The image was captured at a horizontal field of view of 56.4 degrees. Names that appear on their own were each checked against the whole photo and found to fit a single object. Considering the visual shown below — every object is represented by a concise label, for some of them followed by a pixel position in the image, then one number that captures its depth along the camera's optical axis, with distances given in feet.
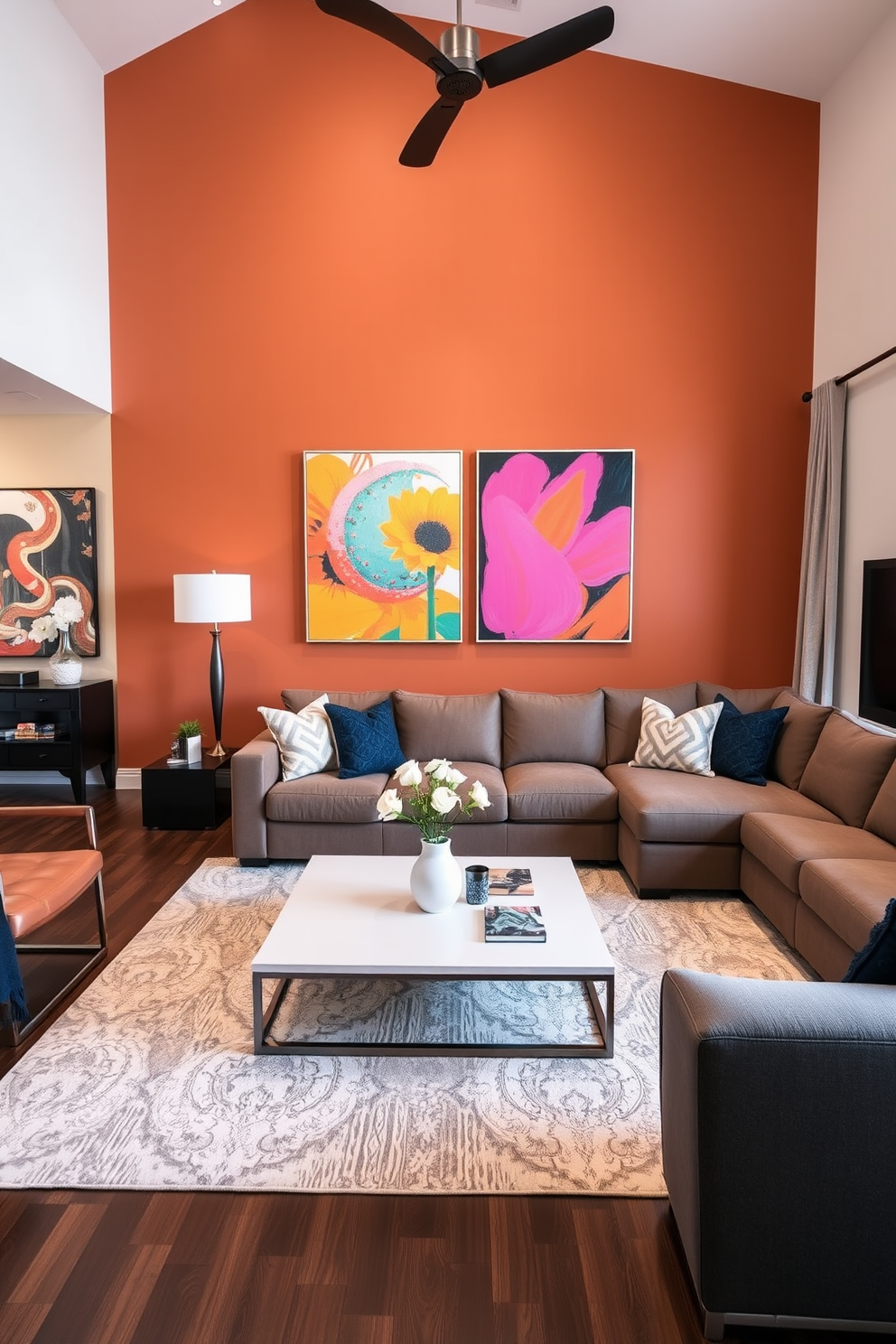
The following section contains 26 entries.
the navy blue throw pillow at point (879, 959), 5.57
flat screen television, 12.97
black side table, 15.78
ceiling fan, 8.87
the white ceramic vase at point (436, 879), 9.27
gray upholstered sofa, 4.84
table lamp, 15.71
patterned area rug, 6.72
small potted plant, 16.21
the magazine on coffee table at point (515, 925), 8.63
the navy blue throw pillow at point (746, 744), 13.97
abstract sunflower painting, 17.07
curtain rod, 13.34
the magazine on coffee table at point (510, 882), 9.87
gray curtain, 15.23
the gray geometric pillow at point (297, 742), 14.35
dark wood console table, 16.69
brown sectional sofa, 10.92
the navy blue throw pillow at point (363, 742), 14.42
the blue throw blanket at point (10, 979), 8.07
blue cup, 9.64
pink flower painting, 16.92
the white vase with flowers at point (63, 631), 17.16
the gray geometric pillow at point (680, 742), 14.32
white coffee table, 8.11
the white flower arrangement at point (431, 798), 8.95
